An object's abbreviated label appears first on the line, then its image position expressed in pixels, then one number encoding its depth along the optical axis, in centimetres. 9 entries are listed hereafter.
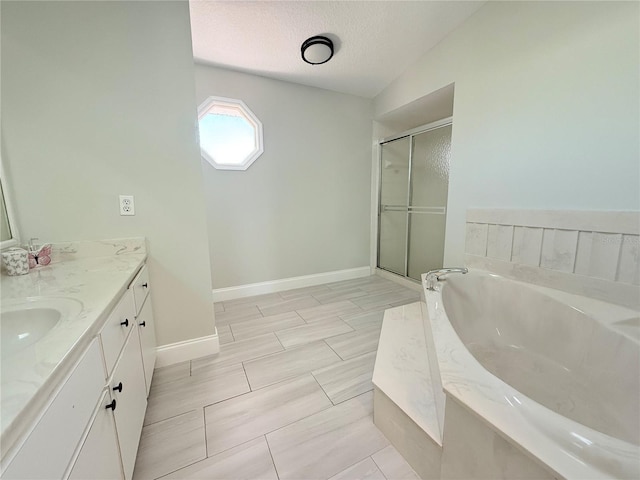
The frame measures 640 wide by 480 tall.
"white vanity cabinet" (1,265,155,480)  41
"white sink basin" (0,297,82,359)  68
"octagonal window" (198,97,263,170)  231
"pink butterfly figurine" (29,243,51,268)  112
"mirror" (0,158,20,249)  111
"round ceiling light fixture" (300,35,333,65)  193
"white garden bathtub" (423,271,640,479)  54
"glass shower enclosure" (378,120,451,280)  252
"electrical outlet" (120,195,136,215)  135
